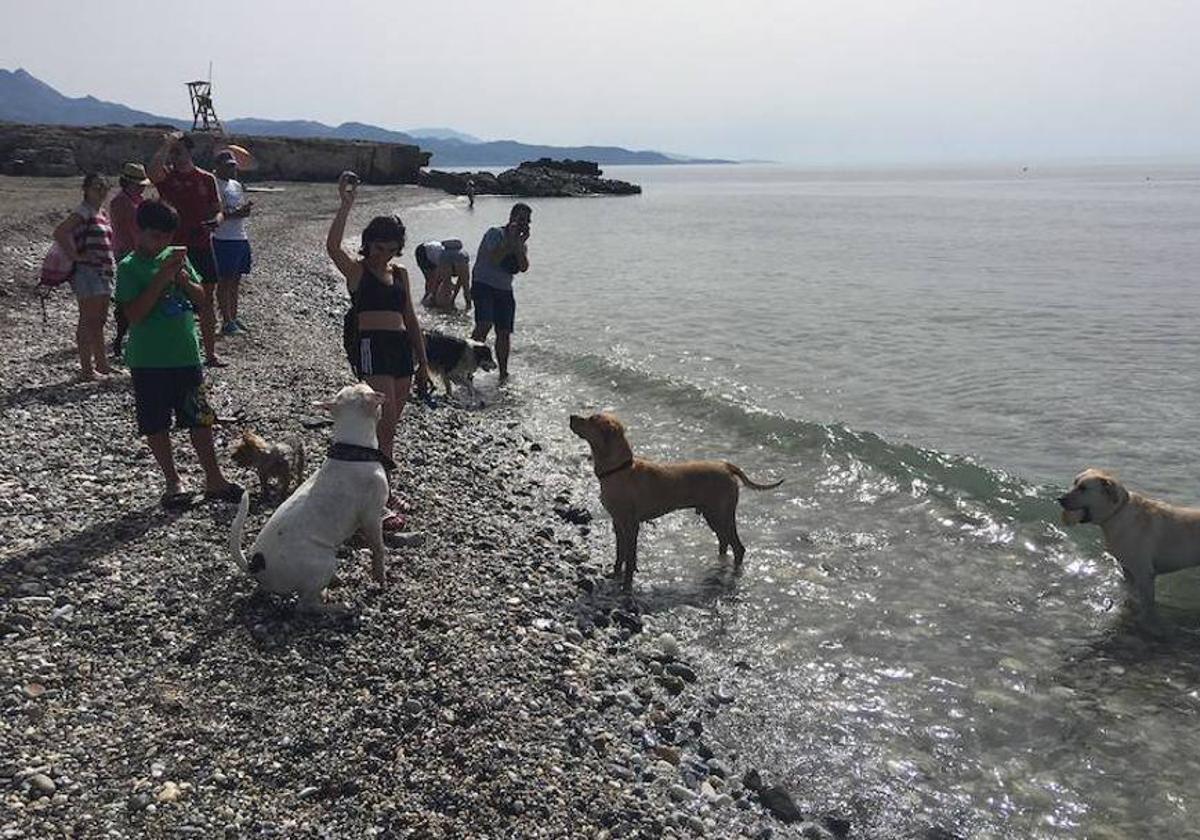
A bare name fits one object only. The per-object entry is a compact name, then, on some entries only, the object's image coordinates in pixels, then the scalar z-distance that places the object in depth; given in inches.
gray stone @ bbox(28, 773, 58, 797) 140.1
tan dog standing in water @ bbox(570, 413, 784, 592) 267.0
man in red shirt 370.3
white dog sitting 203.2
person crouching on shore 705.6
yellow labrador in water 256.7
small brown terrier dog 274.2
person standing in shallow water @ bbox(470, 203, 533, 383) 471.8
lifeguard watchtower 2691.9
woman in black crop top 259.6
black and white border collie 486.9
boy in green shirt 242.1
